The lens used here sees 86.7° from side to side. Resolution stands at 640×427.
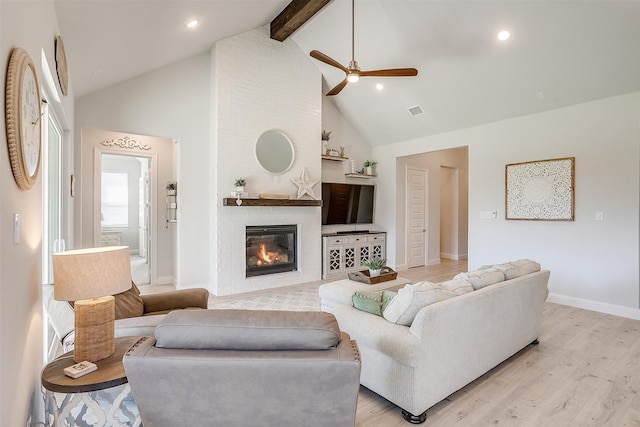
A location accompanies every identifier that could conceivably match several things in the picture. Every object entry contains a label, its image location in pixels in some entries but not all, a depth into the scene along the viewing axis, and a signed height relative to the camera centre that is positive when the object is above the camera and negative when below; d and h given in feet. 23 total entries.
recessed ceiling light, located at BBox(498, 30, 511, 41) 12.96 +6.93
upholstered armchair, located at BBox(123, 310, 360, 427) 4.00 -1.87
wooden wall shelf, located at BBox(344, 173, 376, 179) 22.40 +2.66
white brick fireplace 16.28 +4.11
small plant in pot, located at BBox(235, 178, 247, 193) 16.24 +1.45
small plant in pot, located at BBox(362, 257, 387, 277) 12.43 -1.96
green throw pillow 7.75 -2.02
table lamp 5.01 -1.13
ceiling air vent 18.66 +5.83
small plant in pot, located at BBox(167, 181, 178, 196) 18.06 +1.39
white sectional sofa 6.57 -2.58
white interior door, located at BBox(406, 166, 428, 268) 23.77 -0.08
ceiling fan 12.40 +5.47
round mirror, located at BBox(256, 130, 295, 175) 17.56 +3.33
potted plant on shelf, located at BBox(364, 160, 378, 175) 23.35 +3.32
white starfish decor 18.56 +1.71
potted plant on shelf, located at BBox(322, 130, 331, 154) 20.74 +4.55
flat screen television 21.01 +0.75
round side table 4.62 -2.60
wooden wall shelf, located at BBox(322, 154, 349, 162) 20.68 +3.56
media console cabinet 20.17 -2.23
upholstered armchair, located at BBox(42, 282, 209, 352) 6.21 -2.16
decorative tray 11.85 -2.23
